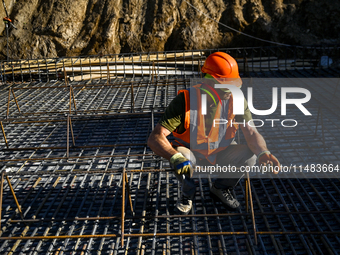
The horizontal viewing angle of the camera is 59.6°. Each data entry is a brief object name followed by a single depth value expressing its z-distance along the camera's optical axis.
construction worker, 3.08
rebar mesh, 3.02
